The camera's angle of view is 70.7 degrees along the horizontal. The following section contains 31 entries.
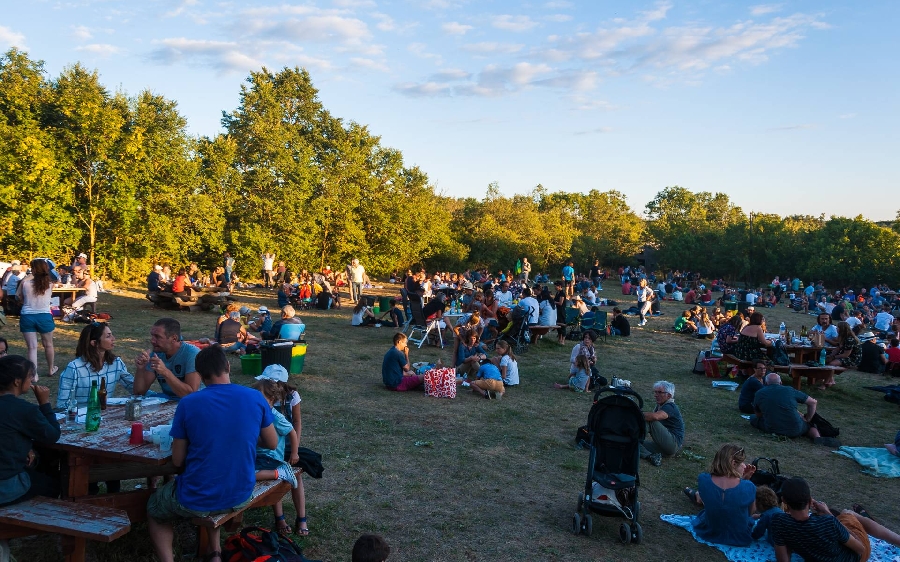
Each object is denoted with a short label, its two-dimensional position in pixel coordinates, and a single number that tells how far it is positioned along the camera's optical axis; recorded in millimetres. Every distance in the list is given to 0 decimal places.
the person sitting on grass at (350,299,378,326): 16500
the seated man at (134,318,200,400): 4664
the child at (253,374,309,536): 4257
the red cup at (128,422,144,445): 3916
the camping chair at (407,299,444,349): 13957
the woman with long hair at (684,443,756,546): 5023
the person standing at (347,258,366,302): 21406
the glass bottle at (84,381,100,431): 4039
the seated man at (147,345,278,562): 3471
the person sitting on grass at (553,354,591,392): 10125
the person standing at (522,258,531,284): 29498
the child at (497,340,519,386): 10281
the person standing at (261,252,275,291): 26125
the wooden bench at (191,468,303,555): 3551
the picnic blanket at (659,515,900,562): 4789
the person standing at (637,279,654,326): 20344
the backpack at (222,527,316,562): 3637
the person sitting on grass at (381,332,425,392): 9531
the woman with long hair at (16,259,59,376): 7793
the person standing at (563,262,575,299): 27531
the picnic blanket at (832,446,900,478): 6953
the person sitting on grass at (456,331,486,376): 10367
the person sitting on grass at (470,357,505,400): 9422
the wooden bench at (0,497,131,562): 3385
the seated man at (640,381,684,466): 6840
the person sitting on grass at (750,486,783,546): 4977
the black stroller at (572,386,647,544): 5020
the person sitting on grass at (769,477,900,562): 4250
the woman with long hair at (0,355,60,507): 3535
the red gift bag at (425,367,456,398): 9234
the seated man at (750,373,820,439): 8094
